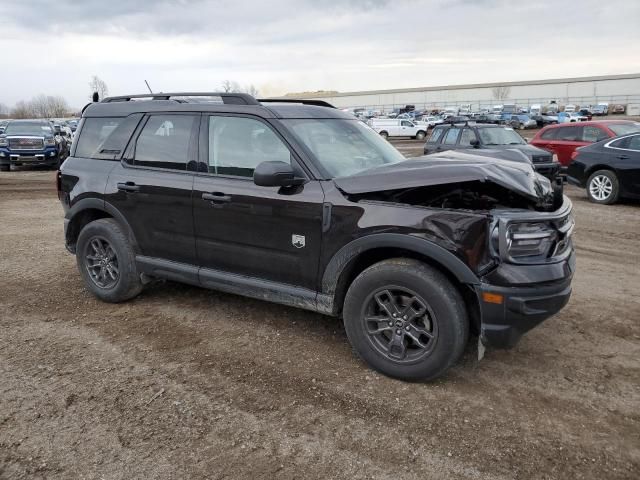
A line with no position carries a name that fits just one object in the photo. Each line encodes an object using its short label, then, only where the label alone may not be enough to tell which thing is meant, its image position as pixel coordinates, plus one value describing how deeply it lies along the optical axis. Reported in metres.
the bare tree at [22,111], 102.00
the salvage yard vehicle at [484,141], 11.97
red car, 12.75
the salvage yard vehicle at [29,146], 18.19
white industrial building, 88.56
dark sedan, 10.17
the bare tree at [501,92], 103.12
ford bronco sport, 3.29
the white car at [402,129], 39.00
